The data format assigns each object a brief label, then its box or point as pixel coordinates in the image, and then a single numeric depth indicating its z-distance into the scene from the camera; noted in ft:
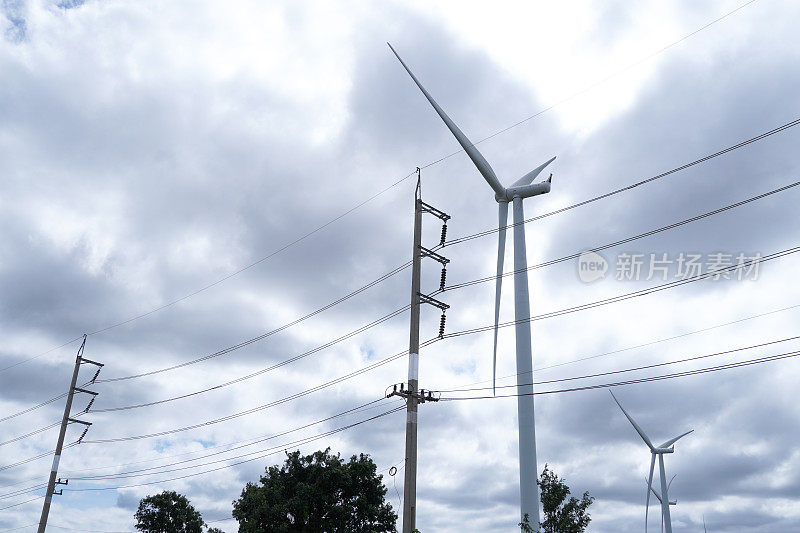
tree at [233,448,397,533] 199.31
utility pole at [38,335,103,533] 197.26
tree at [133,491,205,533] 288.10
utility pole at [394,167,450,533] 97.09
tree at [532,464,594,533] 106.52
